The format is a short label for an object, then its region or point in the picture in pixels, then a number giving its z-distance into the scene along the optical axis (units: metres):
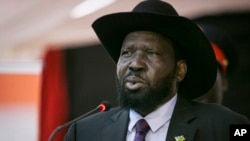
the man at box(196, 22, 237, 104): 6.09
